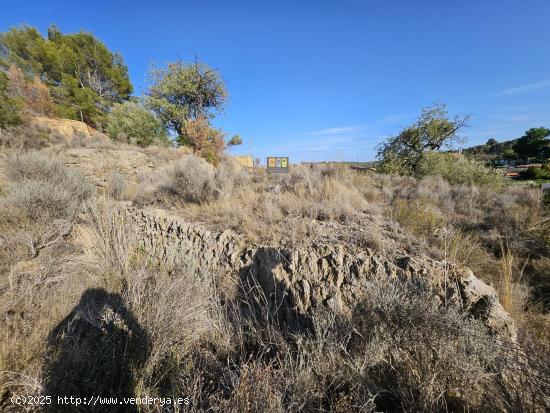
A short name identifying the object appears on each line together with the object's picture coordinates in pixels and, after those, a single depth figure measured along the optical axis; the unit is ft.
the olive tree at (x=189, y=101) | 49.88
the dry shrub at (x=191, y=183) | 16.38
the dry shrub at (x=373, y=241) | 9.04
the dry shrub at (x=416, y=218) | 11.44
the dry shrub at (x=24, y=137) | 30.52
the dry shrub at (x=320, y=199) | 12.67
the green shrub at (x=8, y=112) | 34.99
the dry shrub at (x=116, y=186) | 19.46
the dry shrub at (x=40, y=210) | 10.33
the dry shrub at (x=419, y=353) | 4.43
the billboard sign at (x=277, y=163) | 34.37
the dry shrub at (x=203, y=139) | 47.74
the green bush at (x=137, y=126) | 46.96
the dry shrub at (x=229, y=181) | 16.08
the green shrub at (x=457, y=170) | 28.88
